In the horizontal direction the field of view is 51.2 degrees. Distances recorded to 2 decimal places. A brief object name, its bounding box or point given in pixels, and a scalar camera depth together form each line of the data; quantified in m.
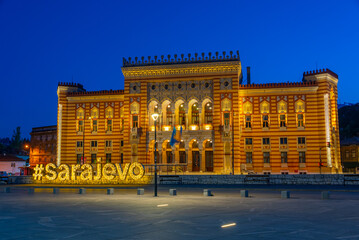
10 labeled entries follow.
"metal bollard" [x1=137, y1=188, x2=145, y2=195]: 27.45
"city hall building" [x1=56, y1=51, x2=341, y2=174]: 49.25
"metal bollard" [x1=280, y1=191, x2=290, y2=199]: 23.89
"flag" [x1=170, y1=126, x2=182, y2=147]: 41.68
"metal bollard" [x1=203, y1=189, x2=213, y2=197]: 26.12
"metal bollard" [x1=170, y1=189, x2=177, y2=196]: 26.89
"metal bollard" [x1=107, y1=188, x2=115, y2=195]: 27.99
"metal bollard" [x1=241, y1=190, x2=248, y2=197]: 25.16
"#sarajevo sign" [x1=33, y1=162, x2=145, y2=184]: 39.22
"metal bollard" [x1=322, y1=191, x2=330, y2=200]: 23.17
